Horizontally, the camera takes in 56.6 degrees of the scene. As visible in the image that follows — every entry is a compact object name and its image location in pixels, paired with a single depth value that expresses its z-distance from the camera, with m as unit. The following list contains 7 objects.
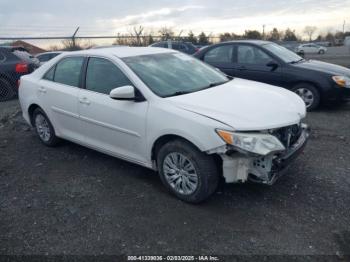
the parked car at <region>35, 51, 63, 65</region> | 14.84
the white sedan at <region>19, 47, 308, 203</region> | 3.12
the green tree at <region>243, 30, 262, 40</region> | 46.58
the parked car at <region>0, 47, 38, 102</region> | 9.06
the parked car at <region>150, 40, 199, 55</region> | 16.66
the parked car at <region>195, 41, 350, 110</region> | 6.73
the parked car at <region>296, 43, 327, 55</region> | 41.24
